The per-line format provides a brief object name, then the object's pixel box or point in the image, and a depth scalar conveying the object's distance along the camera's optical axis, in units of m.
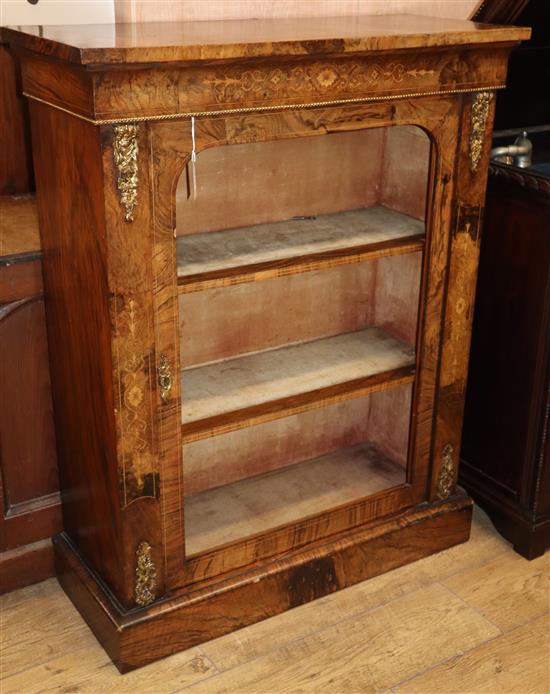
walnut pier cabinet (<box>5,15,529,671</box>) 1.64
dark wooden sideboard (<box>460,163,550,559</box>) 2.19
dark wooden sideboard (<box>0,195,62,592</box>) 1.96
